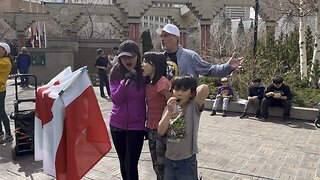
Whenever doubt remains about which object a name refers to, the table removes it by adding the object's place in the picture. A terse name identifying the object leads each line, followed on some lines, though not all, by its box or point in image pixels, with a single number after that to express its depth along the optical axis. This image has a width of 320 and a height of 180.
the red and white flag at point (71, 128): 3.13
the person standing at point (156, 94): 3.02
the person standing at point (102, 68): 11.06
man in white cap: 3.21
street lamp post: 11.49
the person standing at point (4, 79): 5.60
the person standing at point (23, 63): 13.44
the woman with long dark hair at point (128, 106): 3.18
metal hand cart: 5.09
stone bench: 7.75
